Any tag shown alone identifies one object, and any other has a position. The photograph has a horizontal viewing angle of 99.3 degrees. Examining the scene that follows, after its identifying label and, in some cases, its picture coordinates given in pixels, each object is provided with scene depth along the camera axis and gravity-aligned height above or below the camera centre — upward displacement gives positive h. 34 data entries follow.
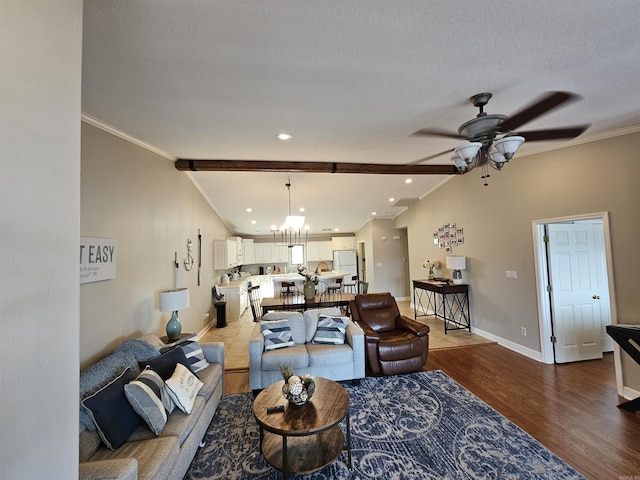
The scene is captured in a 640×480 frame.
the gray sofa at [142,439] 1.37 -1.20
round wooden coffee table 1.88 -1.21
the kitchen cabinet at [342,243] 10.02 +0.28
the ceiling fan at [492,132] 2.22 +0.99
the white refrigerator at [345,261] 9.83 -0.37
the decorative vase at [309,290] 4.83 -0.68
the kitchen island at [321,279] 6.64 -0.69
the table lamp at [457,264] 5.22 -0.33
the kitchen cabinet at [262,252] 9.73 +0.04
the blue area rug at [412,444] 2.00 -1.63
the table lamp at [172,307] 3.36 -0.63
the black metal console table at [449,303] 5.29 -1.21
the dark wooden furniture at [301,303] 4.50 -0.86
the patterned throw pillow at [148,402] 1.87 -1.01
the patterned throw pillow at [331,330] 3.47 -1.03
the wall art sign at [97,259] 2.39 -0.01
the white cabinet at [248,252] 9.11 +0.06
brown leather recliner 3.44 -1.22
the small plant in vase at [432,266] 6.18 -0.42
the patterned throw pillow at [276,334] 3.33 -1.01
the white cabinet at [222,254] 6.53 +0.01
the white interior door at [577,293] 3.82 -0.71
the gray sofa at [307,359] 3.13 -1.25
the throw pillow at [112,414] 1.72 -1.02
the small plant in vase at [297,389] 2.10 -1.08
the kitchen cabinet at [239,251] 8.04 +0.09
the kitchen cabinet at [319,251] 10.04 +0.01
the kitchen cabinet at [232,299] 6.57 -1.10
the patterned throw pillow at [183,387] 2.07 -1.05
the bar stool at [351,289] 8.27 -1.21
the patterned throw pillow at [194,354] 2.74 -1.02
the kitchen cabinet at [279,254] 9.87 -0.04
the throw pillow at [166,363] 2.30 -0.93
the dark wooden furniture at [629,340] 2.61 -0.97
